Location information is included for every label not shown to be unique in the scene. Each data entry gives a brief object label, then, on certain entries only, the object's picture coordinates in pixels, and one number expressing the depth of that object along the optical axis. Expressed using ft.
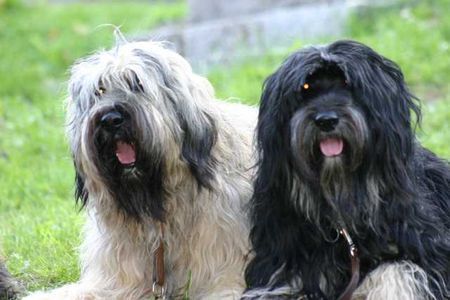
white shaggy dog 34.53
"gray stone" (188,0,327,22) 80.38
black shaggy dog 31.99
